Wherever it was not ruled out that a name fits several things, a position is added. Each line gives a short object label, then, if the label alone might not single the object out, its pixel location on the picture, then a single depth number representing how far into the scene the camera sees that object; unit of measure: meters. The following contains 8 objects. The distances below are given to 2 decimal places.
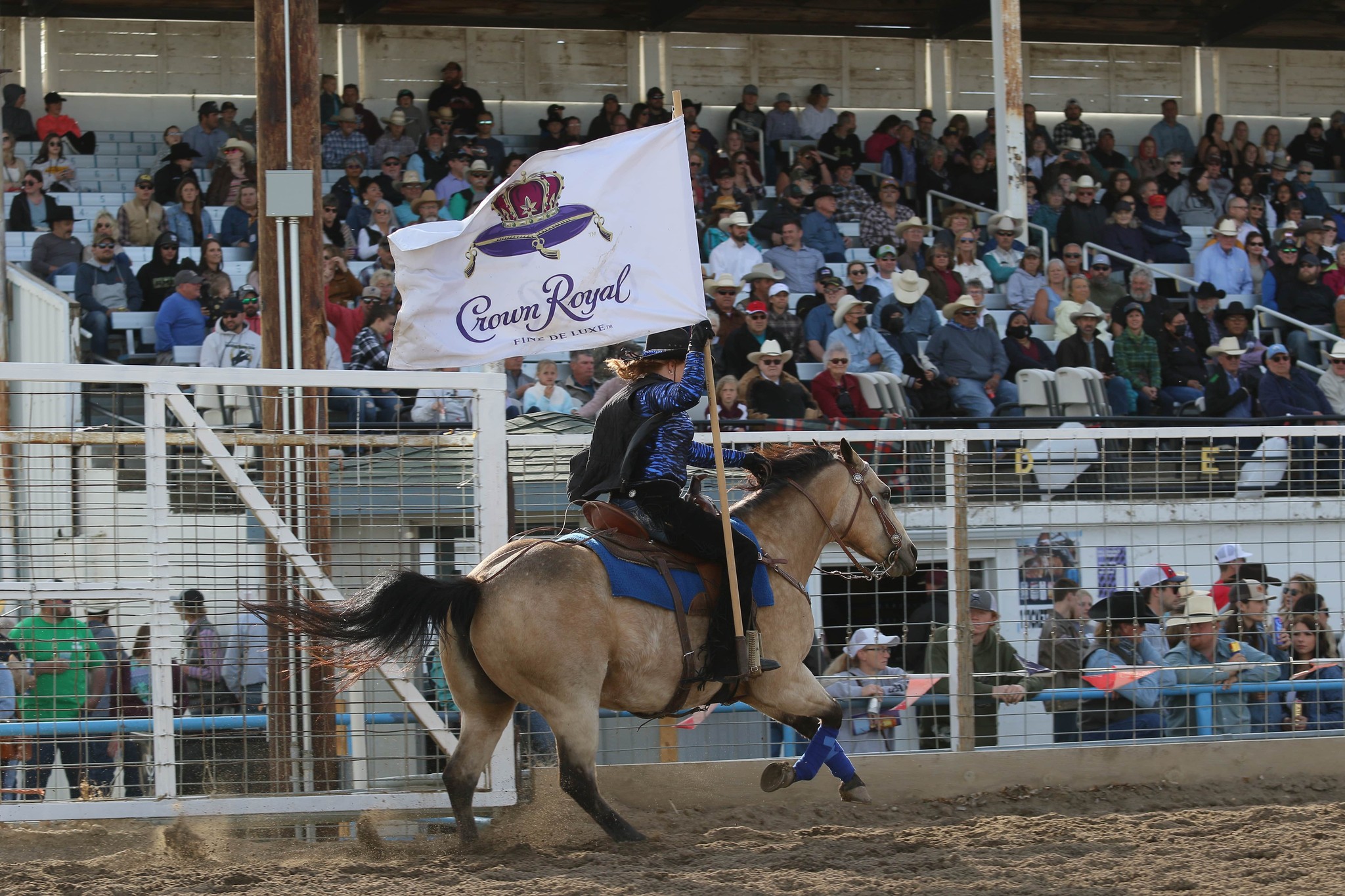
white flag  13.50
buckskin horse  12.44
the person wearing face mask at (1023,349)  28.09
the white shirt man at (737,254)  29.36
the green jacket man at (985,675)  16.16
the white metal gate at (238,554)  13.29
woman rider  13.21
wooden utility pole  14.73
